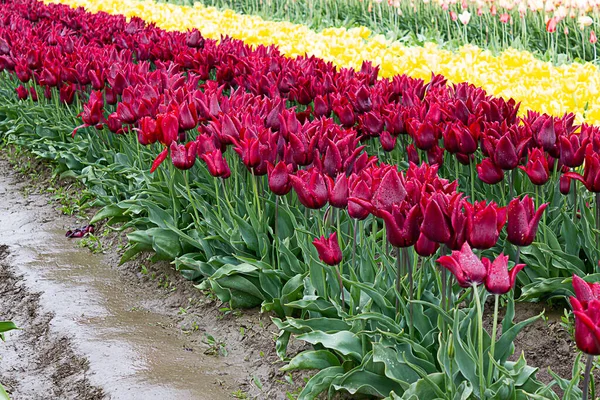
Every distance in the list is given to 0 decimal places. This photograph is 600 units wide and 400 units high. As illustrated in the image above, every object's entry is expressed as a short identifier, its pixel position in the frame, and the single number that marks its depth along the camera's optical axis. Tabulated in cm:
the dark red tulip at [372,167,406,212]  227
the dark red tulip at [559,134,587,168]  288
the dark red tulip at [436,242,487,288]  192
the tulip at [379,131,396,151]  348
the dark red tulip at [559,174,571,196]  313
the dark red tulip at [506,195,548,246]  213
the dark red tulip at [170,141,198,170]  337
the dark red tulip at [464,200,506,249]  204
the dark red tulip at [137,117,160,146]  354
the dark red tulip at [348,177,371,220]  241
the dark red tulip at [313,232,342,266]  246
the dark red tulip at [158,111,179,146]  345
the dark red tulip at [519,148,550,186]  283
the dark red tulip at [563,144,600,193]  258
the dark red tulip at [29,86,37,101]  657
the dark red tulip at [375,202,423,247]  217
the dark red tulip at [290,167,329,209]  262
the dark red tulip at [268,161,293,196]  284
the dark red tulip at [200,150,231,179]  318
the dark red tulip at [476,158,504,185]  295
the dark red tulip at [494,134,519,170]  288
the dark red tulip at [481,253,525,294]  190
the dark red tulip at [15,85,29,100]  604
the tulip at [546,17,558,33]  799
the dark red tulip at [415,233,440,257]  220
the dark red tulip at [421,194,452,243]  205
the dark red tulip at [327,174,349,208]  256
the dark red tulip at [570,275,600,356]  159
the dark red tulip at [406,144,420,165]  338
